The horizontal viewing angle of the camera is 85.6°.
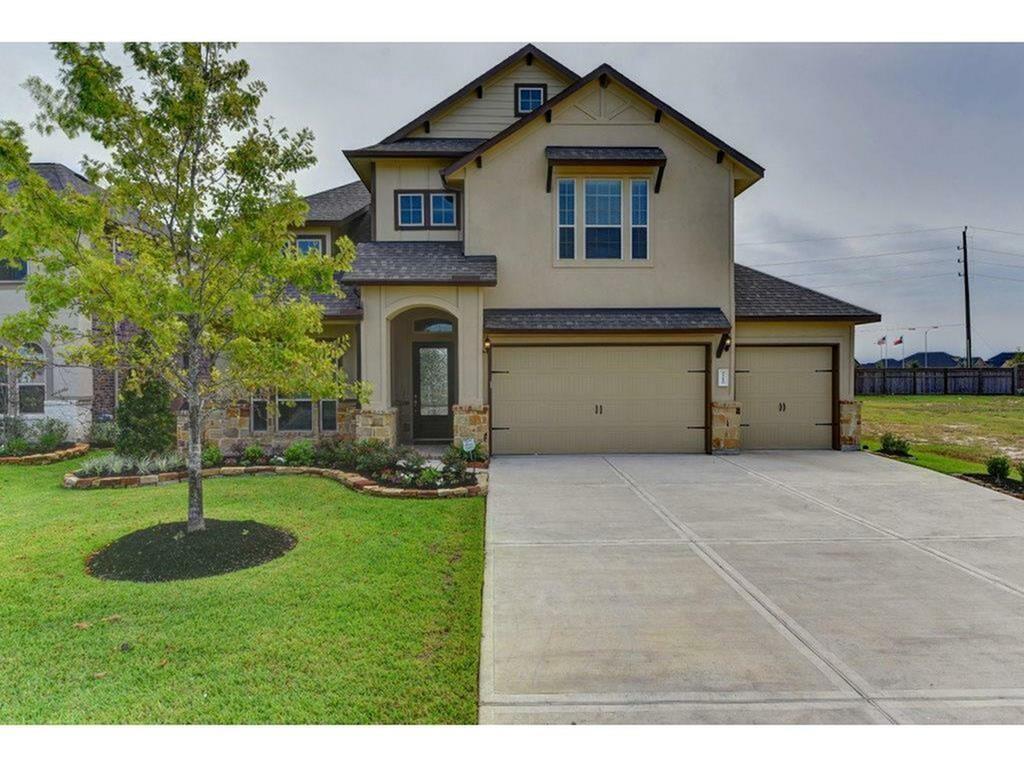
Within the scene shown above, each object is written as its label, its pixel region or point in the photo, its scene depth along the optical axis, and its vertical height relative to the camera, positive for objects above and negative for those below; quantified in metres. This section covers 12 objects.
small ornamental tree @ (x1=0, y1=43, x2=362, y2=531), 5.27 +1.63
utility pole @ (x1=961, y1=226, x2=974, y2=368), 29.38 +4.25
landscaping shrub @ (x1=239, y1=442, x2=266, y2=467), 10.36 -1.30
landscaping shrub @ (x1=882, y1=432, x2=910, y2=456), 11.59 -1.27
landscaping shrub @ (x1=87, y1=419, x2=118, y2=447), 12.66 -1.08
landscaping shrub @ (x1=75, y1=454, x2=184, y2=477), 9.37 -1.35
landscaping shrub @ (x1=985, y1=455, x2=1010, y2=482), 8.95 -1.35
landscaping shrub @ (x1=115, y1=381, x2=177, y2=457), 10.06 -0.63
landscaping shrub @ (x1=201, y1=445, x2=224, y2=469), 10.23 -1.30
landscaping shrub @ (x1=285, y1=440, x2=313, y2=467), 10.26 -1.28
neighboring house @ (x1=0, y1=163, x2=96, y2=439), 12.92 -0.04
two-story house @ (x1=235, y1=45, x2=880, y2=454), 11.55 +1.93
